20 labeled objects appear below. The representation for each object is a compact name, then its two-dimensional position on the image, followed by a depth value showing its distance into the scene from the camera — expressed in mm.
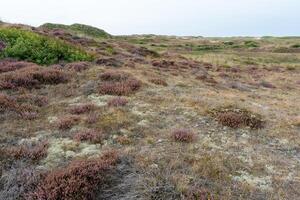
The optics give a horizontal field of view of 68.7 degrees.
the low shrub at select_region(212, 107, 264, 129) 7551
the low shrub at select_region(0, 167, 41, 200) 4628
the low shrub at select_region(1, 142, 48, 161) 5535
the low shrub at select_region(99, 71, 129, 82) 10229
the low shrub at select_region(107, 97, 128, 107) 8192
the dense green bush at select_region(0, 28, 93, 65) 12324
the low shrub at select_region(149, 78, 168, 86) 10843
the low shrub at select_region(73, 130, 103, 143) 6227
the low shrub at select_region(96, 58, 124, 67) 13087
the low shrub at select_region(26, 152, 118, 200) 4505
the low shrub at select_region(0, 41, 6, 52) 12529
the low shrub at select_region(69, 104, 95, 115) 7659
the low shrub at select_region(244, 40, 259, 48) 45247
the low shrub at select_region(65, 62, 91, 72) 11167
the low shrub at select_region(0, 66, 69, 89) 9166
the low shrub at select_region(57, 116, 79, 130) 6806
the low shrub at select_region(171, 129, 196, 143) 6464
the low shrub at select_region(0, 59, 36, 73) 10438
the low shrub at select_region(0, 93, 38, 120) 7332
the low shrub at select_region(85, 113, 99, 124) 7109
